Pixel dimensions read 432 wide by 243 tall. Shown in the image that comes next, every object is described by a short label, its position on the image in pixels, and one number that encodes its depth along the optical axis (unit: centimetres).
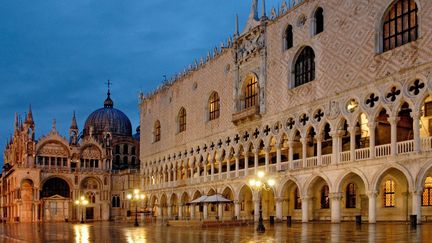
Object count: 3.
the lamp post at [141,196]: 6340
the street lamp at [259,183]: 2540
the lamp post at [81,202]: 6205
